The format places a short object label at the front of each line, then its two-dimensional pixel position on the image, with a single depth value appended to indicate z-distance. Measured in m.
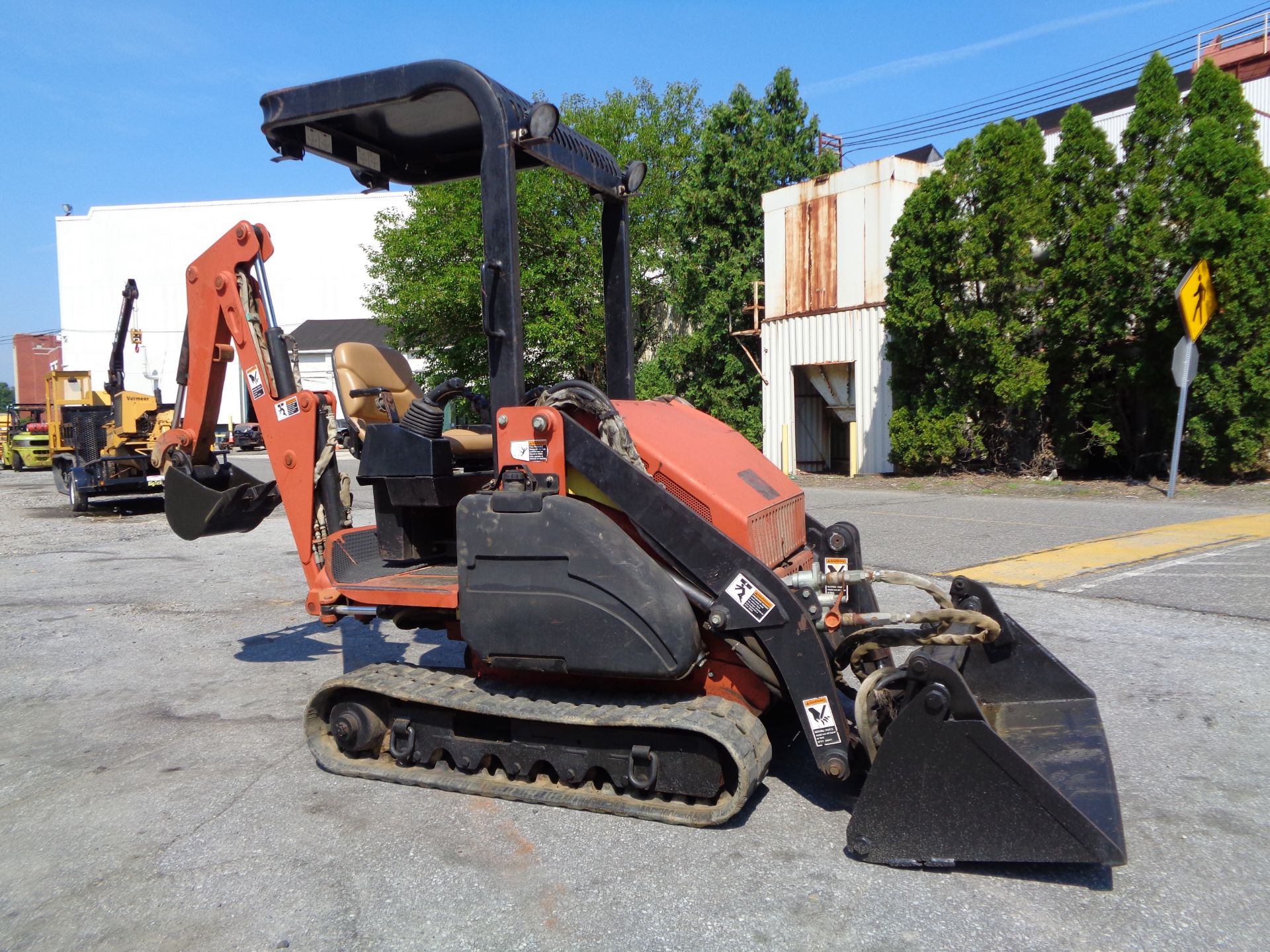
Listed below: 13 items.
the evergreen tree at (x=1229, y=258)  14.09
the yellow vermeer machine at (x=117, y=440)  16.64
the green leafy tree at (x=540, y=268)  25.59
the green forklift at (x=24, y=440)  29.66
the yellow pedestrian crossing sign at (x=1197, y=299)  13.62
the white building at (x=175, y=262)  50.94
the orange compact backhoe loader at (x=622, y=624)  3.19
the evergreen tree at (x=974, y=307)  16.73
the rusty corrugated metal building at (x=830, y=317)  19.81
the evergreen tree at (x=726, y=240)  24.95
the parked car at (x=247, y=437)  37.22
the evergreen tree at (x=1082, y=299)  15.83
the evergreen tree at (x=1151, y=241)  14.96
